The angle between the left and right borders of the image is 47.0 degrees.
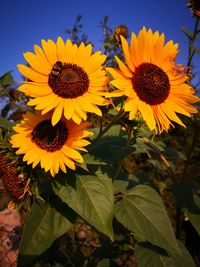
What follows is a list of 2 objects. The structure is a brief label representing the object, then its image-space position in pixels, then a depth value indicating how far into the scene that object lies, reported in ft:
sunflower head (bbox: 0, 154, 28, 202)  1.02
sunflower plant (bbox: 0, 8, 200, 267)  1.00
